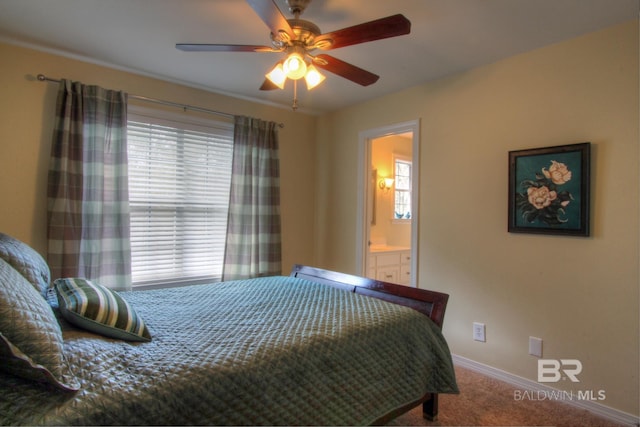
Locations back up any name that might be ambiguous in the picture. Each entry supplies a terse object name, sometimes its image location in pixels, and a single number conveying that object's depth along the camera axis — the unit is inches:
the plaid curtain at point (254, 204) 137.5
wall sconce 192.5
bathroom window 204.1
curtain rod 102.4
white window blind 120.6
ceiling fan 62.4
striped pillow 55.7
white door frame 148.4
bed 39.8
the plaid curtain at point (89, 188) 101.7
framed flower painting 89.4
